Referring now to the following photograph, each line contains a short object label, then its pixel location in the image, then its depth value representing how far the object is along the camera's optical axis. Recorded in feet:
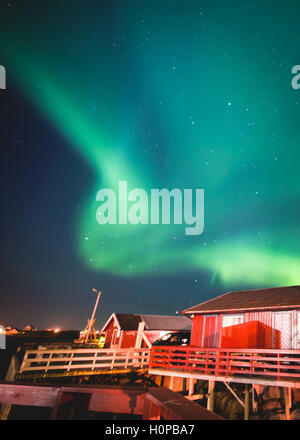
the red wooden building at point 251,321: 51.96
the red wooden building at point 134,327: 106.59
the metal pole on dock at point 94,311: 115.19
